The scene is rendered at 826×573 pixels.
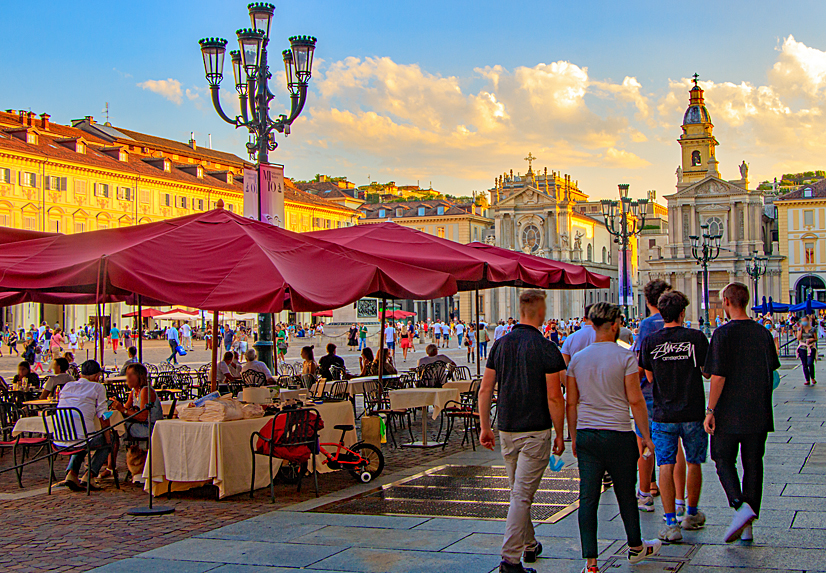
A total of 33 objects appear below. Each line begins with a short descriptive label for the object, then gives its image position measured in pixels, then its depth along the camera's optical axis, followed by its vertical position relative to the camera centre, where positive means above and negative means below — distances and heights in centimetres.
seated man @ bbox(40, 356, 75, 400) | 1231 -80
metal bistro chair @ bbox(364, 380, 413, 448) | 1165 -127
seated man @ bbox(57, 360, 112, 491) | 895 -91
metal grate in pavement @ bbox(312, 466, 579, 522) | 745 -164
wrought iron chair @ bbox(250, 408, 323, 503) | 834 -111
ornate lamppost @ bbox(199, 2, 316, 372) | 1493 +398
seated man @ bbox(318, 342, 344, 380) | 1510 -79
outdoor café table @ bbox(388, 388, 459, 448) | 1179 -111
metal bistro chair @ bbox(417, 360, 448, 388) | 1312 -91
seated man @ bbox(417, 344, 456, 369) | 1432 -71
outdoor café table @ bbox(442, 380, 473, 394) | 1319 -106
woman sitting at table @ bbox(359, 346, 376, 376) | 1591 -84
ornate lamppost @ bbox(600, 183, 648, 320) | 2464 +261
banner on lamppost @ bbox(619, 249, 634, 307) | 2458 +73
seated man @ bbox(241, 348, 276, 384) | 1365 -75
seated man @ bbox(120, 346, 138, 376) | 1439 -55
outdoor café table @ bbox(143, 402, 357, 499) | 815 -126
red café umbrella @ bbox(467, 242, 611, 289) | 1407 +70
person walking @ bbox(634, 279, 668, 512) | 715 -26
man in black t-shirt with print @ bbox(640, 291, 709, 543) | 630 -59
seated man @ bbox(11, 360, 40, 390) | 1355 -87
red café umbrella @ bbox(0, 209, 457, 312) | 843 +50
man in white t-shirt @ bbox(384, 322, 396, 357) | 3550 -95
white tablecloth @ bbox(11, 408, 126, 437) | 957 -112
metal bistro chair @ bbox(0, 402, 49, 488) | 928 -124
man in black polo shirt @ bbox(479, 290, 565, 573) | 548 -57
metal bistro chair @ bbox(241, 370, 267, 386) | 1338 -91
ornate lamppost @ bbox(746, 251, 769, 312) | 7748 +390
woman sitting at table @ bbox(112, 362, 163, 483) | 902 -93
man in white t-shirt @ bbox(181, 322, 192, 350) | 4847 -92
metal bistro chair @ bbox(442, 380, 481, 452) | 1124 -124
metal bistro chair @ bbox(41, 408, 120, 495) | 884 -109
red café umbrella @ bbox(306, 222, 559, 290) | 1184 +82
